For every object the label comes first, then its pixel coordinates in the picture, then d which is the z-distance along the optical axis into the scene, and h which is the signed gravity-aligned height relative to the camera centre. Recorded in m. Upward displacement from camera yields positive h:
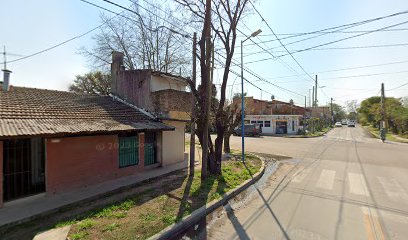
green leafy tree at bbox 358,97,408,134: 31.74 +0.77
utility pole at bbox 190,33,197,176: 9.23 +0.04
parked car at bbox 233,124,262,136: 31.48 -1.22
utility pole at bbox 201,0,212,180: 8.52 +1.21
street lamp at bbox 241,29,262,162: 12.18 +2.37
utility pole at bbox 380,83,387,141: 26.68 +0.57
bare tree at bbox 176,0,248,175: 9.62 +2.73
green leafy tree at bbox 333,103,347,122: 89.45 +3.54
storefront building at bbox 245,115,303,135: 35.69 -0.48
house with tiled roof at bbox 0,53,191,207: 6.90 -0.37
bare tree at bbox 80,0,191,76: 25.25 +7.49
